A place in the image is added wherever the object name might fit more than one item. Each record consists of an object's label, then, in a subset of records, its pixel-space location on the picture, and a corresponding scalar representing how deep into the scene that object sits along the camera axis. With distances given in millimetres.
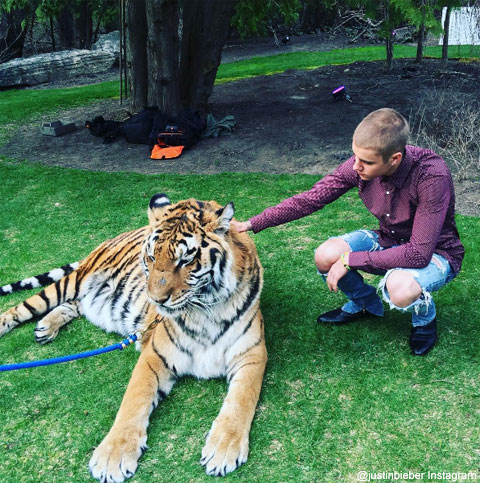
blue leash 3285
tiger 2885
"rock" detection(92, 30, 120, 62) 21641
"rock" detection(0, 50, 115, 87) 17828
